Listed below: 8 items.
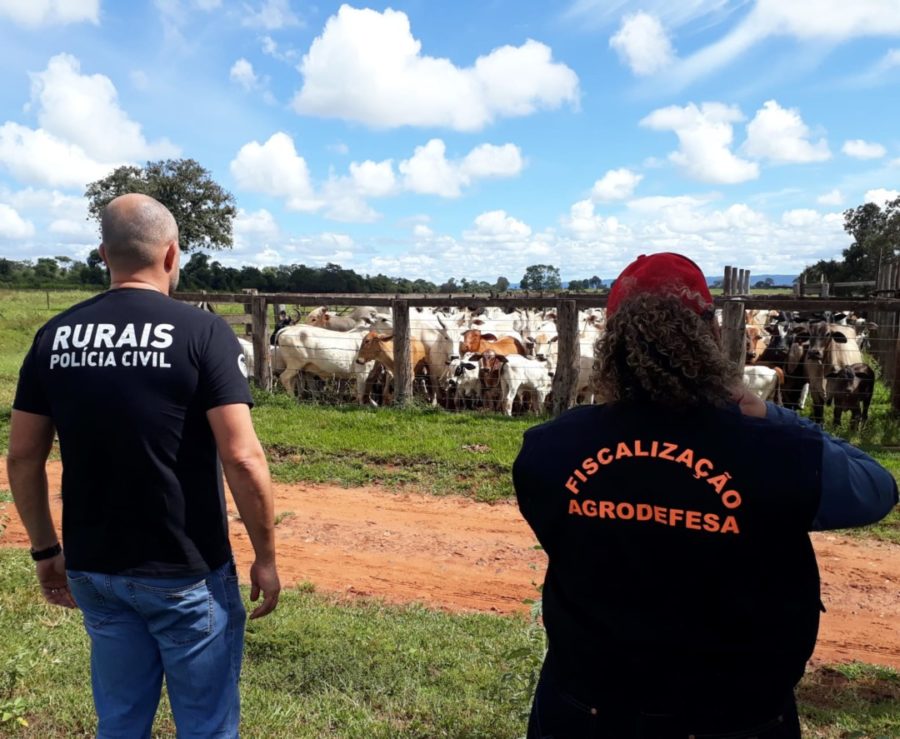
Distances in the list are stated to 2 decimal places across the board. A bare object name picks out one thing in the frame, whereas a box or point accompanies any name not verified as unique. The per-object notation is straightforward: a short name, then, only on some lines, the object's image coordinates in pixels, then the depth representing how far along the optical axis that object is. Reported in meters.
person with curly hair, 1.68
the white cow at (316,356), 14.22
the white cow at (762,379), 11.51
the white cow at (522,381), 12.79
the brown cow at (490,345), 15.27
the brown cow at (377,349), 14.18
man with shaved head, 2.38
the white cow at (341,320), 19.57
